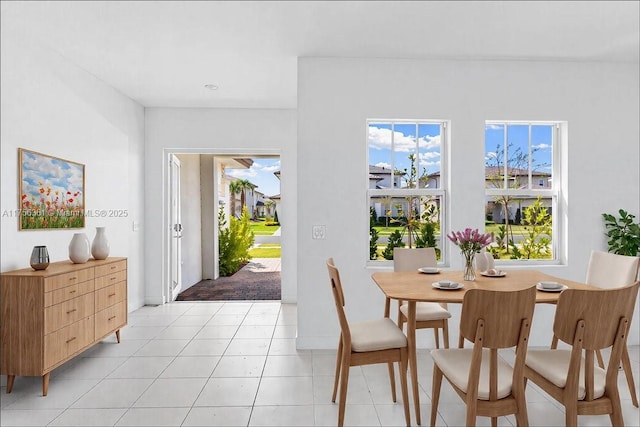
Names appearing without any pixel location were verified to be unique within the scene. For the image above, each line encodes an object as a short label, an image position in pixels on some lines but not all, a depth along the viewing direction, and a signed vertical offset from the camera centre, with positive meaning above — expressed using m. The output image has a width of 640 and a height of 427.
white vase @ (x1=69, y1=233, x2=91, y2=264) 3.23 -0.33
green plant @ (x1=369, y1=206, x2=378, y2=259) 3.78 -0.26
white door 5.33 -0.31
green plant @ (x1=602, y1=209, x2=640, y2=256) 3.49 -0.23
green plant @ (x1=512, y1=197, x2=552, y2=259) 3.86 -0.24
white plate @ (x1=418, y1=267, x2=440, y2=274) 2.89 -0.47
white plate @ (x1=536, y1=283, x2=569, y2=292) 2.25 -0.48
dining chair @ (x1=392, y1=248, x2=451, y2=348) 2.89 -0.77
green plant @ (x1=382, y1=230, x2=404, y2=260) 3.81 -0.34
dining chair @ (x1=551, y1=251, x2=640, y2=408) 2.43 -0.46
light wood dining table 2.12 -0.49
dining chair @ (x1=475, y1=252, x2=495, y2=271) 2.82 -0.38
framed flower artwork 3.03 +0.18
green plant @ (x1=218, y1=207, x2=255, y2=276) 7.85 -0.69
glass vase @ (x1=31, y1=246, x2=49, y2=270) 2.84 -0.35
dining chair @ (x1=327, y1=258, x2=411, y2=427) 2.16 -0.81
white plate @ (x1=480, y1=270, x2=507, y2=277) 2.77 -0.48
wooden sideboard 2.62 -0.78
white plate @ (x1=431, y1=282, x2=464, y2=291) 2.30 -0.48
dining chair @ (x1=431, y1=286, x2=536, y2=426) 1.71 -0.60
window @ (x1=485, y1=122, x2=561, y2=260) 3.84 +0.26
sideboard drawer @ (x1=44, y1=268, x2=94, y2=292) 2.68 -0.51
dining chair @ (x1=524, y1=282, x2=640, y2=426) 1.72 -0.61
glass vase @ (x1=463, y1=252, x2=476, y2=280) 2.64 -0.41
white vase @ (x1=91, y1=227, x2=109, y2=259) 3.54 -0.32
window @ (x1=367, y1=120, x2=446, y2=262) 3.79 +0.31
